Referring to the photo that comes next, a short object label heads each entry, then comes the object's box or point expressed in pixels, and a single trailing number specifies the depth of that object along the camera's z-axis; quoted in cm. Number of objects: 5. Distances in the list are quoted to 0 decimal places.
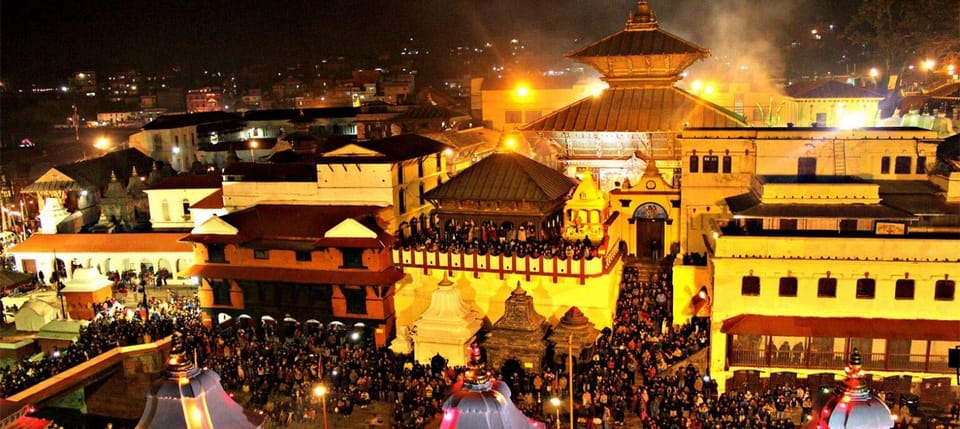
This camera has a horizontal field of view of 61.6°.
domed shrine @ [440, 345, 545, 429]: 1414
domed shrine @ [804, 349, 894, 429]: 1326
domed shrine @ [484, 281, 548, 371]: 2600
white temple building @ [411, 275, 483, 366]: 2712
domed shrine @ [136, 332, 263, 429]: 1585
